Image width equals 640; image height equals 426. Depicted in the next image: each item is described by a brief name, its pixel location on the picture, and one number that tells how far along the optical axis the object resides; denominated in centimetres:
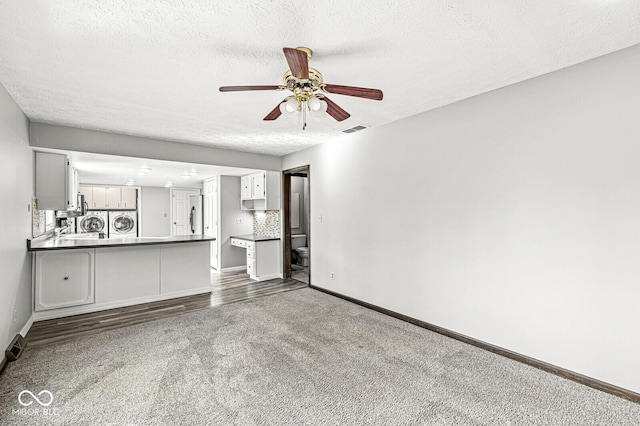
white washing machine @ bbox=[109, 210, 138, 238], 902
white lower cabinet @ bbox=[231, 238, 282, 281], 595
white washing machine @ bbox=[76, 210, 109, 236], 862
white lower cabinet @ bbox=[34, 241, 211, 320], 395
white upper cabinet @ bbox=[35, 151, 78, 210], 405
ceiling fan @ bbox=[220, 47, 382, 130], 212
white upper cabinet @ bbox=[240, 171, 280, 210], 607
